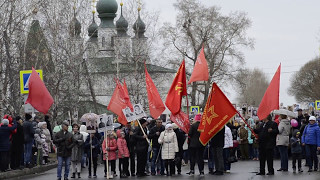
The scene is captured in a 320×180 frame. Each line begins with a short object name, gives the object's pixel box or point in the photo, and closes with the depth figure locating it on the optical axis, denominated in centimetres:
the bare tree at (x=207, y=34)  6781
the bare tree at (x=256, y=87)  12494
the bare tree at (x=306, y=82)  10549
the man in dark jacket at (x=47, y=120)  2979
